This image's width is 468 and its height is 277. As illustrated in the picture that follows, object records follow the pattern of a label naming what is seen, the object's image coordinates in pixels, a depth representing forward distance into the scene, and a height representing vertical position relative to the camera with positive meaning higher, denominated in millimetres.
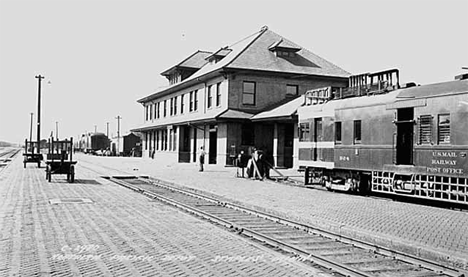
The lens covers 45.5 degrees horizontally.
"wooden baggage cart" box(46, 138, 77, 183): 24750 -446
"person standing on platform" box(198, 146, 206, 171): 33597 -538
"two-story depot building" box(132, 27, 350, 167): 39406 +4272
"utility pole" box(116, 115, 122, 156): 89125 +3101
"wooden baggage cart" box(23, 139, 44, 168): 38656 -343
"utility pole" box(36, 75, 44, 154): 47438 +3709
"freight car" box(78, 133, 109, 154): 101688 +1474
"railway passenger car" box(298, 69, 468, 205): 14641 +497
